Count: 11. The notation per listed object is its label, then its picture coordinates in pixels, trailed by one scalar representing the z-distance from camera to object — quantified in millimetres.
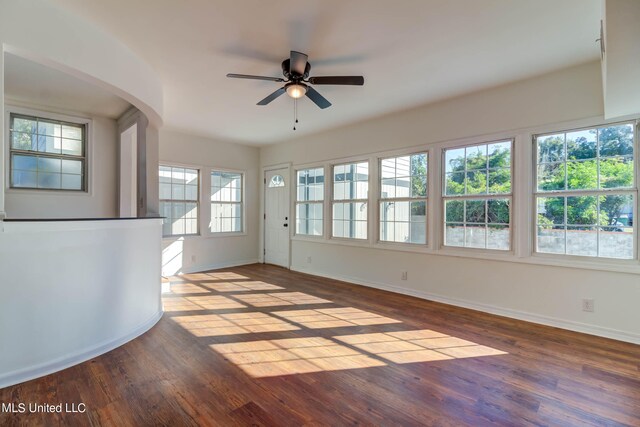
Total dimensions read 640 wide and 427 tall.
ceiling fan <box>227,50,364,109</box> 2771
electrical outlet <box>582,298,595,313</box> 3086
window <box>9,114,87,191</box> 4195
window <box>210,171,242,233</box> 6453
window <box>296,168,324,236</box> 5996
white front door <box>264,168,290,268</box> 6613
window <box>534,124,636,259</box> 2988
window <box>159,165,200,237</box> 5719
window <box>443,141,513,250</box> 3713
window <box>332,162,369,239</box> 5230
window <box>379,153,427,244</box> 4480
